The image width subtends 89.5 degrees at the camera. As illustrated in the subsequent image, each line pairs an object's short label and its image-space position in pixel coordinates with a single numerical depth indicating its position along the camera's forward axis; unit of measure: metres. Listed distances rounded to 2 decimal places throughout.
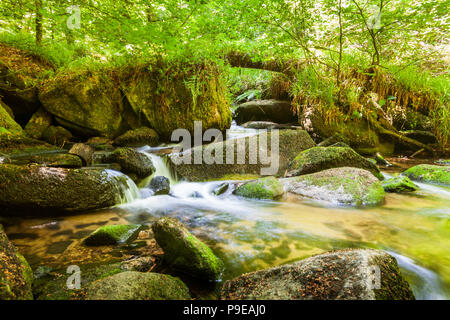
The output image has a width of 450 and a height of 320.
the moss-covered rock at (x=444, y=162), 5.80
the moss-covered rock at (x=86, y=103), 5.16
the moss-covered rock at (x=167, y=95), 5.66
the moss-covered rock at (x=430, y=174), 4.45
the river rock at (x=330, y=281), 1.29
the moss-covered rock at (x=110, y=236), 2.23
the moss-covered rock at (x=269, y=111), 8.71
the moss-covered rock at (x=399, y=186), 4.06
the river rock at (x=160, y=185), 4.15
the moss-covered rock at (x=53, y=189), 2.73
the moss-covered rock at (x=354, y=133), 6.53
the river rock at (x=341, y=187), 3.52
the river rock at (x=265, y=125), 8.09
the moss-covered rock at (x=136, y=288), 1.31
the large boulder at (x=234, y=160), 4.68
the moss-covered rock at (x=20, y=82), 4.89
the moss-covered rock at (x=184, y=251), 1.76
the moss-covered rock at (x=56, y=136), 5.08
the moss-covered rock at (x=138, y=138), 5.43
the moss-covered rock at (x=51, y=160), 3.55
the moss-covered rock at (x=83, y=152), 4.26
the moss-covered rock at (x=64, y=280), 1.39
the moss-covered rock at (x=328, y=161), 4.46
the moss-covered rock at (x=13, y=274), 1.21
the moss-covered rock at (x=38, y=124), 4.98
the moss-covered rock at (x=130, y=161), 4.11
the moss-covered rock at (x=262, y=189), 3.81
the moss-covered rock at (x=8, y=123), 4.17
